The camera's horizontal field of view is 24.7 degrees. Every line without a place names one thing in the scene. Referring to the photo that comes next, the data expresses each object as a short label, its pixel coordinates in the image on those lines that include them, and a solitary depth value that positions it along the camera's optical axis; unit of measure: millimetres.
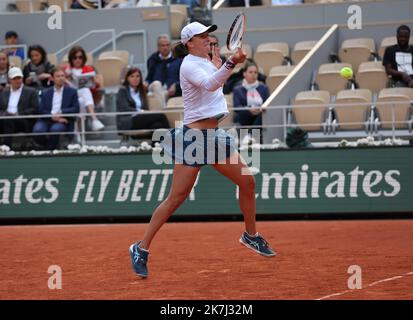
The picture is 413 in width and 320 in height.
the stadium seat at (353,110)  14922
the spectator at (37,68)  16750
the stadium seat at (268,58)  17109
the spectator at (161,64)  16453
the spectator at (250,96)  15133
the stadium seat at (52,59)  17984
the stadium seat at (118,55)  17656
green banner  14141
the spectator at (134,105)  15328
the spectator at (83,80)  16016
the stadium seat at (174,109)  15438
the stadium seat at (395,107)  14625
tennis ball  15484
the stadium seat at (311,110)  15156
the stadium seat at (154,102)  15969
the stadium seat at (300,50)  17109
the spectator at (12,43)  18562
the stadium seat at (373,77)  15689
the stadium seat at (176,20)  18516
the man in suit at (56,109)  15608
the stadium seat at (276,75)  16328
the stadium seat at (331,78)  15984
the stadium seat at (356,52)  16641
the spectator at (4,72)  16703
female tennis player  8500
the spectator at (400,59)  15258
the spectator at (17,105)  15797
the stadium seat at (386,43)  16531
